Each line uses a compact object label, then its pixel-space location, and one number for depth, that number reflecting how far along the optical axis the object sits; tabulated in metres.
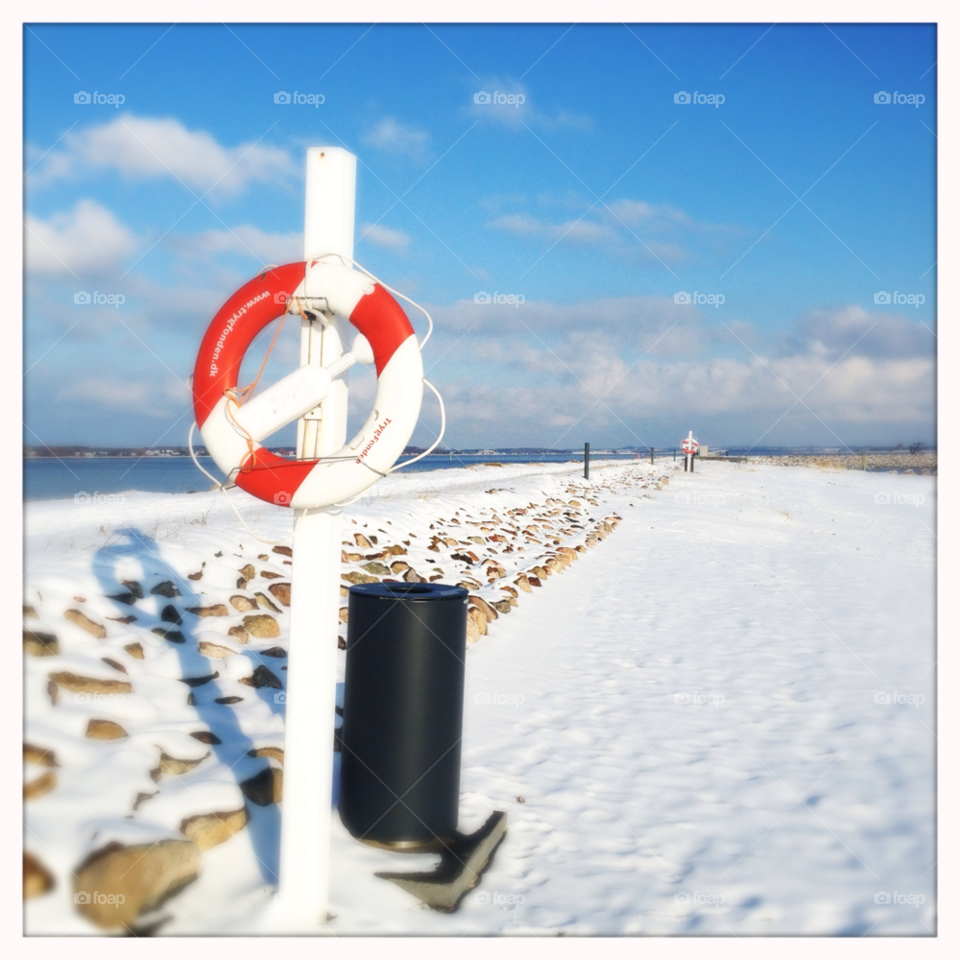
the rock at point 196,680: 3.23
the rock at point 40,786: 2.24
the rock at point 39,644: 2.91
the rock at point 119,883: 1.94
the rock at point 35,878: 1.98
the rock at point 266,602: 4.27
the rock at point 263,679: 3.37
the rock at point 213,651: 3.48
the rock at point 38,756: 2.36
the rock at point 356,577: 5.05
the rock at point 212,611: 3.91
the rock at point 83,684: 2.80
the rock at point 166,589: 3.99
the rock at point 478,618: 4.68
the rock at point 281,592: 4.42
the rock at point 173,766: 2.53
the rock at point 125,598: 3.76
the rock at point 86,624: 3.29
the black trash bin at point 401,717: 2.44
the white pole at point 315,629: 2.07
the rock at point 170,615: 3.76
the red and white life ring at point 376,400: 2.07
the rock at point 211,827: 2.25
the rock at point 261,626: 3.92
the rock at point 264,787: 2.52
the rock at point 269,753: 2.73
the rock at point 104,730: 2.58
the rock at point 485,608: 4.93
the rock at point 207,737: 2.79
